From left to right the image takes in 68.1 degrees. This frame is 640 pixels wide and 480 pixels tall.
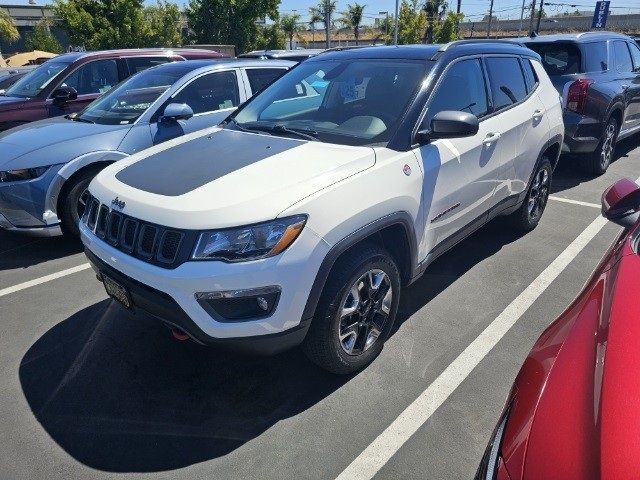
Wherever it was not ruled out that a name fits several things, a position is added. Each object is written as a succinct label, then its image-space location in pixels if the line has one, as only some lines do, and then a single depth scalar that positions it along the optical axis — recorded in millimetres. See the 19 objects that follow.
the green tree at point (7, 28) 36559
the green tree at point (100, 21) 23938
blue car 4254
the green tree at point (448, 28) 44781
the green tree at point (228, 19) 29031
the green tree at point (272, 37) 32750
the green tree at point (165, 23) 29684
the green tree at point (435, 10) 50781
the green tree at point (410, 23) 44656
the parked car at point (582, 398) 1198
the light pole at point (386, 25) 58444
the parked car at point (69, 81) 6512
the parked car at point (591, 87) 6195
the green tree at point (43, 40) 35969
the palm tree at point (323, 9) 55706
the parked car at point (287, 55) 8383
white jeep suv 2217
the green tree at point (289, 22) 53812
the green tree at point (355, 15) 59594
